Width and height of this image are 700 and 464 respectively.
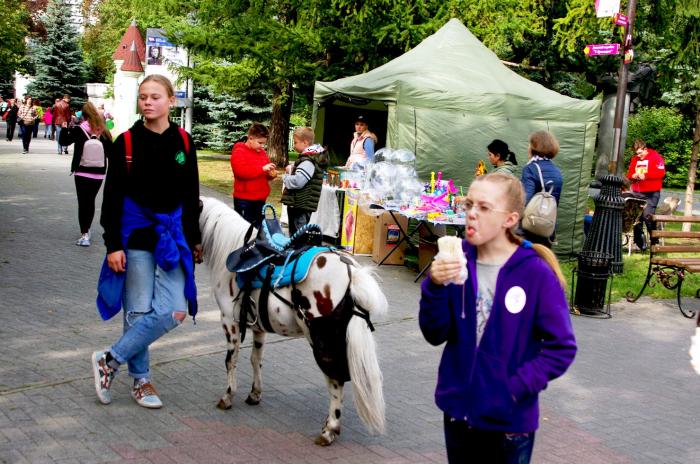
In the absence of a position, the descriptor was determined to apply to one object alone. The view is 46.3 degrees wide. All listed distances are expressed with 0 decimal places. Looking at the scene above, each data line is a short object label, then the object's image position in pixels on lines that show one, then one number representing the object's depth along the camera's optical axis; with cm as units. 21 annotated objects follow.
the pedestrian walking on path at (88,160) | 1125
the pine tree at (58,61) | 5347
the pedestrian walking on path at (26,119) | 2879
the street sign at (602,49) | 1238
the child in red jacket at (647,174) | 1609
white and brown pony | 477
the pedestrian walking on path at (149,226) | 508
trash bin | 962
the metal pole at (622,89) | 1298
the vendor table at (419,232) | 1055
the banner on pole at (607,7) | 1246
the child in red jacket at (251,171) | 1028
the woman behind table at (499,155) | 955
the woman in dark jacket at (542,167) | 892
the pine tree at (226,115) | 3606
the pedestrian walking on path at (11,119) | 3428
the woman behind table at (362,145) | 1416
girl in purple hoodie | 297
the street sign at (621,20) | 1282
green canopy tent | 1312
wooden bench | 990
